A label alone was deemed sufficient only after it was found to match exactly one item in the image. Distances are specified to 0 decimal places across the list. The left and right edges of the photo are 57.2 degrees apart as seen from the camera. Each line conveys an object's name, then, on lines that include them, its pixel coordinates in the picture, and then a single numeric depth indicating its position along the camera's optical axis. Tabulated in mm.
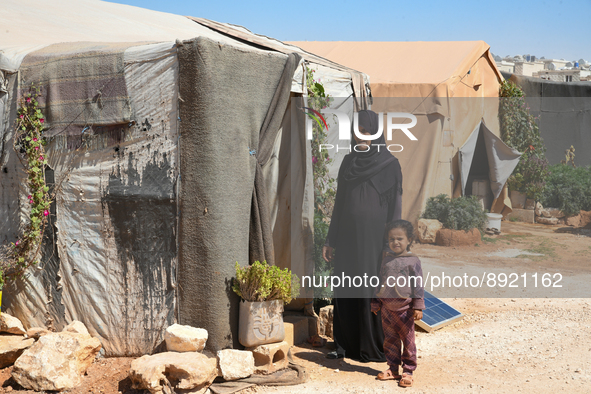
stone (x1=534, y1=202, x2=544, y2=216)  11469
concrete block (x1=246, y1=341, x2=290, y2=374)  3777
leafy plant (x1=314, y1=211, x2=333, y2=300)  5016
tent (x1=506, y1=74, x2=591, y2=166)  11805
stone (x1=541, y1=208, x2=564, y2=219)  11438
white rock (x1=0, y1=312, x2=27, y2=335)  3949
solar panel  4965
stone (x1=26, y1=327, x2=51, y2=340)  3967
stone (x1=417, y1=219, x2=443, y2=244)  9422
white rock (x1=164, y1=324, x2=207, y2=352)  3592
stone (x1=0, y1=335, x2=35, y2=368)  3773
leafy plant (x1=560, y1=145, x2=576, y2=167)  12531
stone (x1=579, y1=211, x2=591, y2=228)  11289
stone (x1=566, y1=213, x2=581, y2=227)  11258
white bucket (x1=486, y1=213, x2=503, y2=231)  10273
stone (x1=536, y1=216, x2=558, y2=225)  11338
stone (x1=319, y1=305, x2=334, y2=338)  4734
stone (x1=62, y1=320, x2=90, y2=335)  3891
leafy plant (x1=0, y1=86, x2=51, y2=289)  3988
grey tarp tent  3703
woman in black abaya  4062
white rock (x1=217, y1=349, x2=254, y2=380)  3625
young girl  3654
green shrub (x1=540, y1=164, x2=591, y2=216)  11305
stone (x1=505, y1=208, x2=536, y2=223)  11430
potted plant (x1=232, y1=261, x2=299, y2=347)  3740
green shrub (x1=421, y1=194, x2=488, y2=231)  9414
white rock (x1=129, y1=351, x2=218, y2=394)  3350
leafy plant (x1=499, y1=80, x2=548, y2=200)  10984
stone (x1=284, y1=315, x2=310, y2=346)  4566
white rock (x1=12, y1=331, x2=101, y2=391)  3494
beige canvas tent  9258
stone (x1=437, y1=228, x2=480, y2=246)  9305
